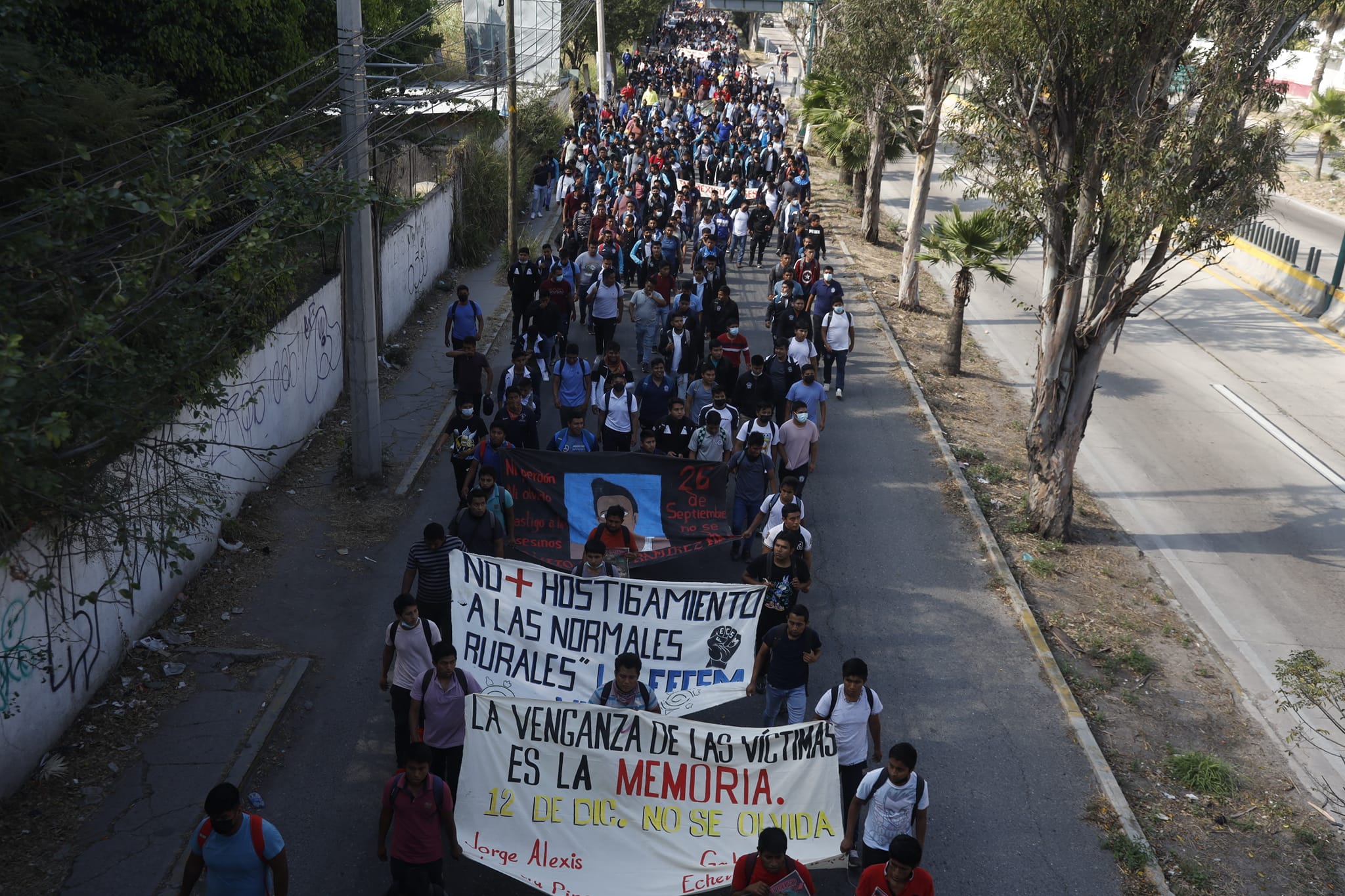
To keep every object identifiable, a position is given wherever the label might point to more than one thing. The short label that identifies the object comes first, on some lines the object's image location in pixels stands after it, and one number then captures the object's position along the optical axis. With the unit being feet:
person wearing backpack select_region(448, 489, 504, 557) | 31.42
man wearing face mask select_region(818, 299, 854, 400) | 54.44
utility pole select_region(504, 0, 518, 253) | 74.64
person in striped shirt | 29.30
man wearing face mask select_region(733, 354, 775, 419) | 44.75
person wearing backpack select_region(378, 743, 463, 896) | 21.50
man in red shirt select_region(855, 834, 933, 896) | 19.51
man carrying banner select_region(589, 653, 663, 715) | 24.77
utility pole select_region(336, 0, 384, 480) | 41.52
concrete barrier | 82.58
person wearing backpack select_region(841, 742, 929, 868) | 22.52
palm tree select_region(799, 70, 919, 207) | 100.83
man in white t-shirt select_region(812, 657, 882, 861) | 24.66
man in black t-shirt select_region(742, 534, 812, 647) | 29.68
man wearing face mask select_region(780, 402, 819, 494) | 40.40
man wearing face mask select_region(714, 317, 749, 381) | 48.67
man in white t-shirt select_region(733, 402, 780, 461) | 39.09
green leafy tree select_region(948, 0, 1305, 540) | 37.14
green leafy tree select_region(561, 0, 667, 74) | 186.39
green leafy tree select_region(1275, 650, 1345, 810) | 28.17
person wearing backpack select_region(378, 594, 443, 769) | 26.17
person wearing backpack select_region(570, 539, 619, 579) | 29.60
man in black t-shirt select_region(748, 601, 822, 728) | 26.61
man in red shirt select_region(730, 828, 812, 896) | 19.77
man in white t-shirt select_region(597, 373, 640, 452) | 41.81
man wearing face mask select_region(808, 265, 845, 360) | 56.49
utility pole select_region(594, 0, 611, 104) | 142.99
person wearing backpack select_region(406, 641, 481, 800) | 24.57
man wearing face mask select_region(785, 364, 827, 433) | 42.91
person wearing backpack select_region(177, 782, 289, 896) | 19.66
